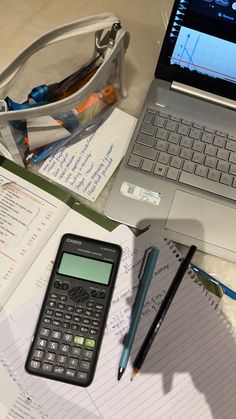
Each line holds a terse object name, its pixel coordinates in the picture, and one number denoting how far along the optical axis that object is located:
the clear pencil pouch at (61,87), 0.57
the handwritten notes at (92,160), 0.63
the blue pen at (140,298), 0.54
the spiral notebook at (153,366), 0.53
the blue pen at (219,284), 0.59
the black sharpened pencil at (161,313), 0.54
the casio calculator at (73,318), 0.53
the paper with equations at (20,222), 0.57
